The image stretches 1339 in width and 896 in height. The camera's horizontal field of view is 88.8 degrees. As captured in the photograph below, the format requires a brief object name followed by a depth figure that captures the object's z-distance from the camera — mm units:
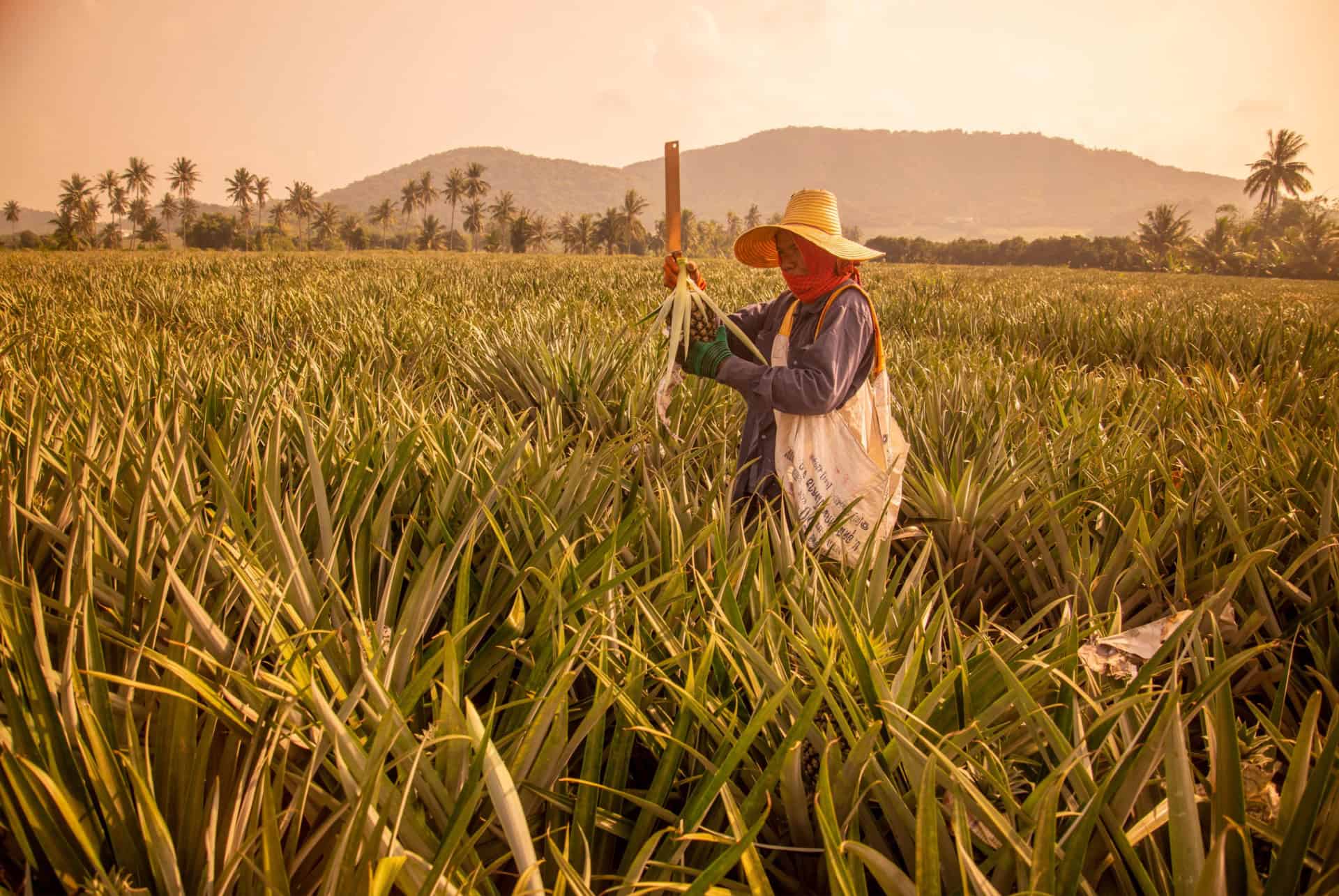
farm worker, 2141
